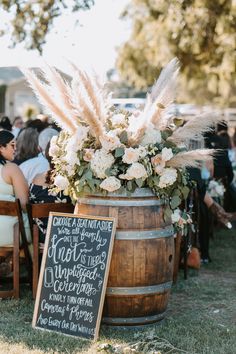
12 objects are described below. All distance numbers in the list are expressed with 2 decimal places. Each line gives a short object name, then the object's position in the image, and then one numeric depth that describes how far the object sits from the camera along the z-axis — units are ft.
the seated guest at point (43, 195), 21.04
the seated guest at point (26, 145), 26.45
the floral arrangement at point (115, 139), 17.12
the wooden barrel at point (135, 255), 17.16
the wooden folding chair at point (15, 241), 20.12
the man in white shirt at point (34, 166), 25.45
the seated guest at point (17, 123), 47.44
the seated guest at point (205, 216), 26.89
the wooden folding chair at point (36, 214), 19.84
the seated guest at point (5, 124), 35.58
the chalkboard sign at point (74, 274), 16.93
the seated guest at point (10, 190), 20.56
